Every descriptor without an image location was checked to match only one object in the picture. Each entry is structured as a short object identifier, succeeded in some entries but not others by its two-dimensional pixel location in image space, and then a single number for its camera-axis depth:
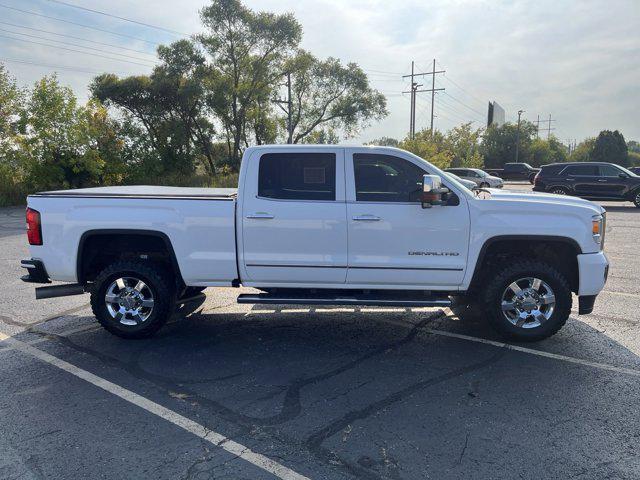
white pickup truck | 4.86
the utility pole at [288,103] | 36.19
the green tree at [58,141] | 21.06
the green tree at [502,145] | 61.19
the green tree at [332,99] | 39.00
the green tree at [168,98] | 31.05
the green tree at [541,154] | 63.33
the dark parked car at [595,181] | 18.59
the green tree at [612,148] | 47.75
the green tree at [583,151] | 59.74
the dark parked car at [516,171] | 43.09
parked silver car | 28.48
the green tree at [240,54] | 32.47
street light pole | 58.93
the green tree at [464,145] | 43.98
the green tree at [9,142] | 20.86
